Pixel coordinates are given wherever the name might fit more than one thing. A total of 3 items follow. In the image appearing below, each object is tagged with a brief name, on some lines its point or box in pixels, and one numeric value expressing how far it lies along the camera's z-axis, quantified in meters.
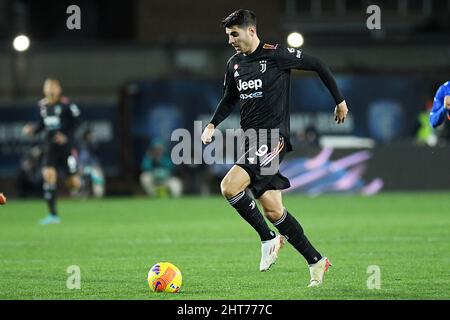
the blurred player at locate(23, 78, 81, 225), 17.69
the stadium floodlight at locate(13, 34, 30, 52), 27.83
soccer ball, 8.82
